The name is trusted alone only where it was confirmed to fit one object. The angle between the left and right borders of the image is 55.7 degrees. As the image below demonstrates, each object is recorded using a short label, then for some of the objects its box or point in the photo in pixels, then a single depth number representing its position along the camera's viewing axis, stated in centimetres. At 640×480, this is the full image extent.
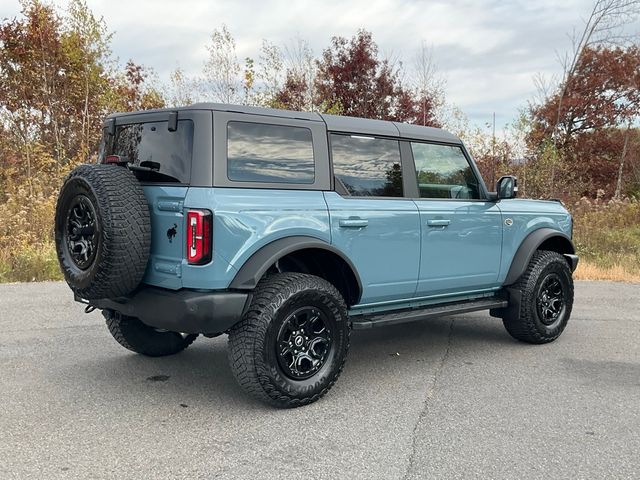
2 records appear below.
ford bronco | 361
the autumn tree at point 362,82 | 1866
